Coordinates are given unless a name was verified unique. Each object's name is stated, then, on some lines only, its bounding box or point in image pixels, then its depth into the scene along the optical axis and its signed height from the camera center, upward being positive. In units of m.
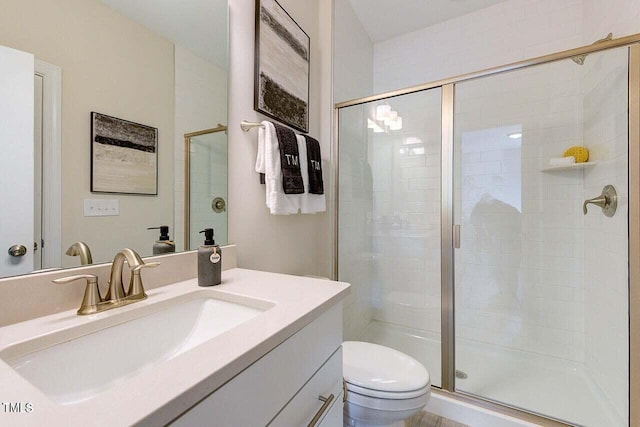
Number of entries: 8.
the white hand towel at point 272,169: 1.23 +0.19
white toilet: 1.02 -0.66
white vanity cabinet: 0.43 -0.33
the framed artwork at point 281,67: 1.29 +0.75
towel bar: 1.22 +0.38
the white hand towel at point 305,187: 1.42 +0.13
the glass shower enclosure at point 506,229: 1.41 -0.11
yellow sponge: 1.71 +0.37
